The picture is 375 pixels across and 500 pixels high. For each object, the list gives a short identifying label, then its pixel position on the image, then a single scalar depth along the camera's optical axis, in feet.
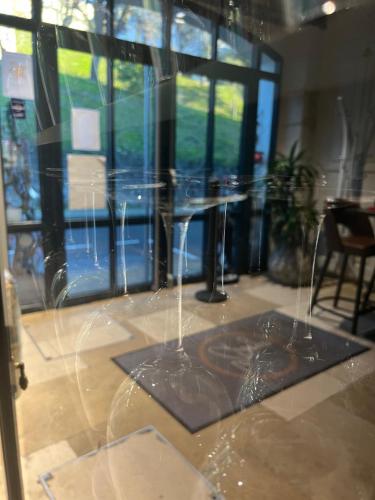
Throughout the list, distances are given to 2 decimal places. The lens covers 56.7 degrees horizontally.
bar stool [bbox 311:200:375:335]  6.93
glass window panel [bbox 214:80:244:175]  10.05
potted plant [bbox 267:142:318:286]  9.32
